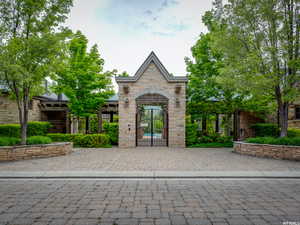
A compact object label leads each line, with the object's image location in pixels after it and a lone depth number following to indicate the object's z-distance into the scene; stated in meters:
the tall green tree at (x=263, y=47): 9.02
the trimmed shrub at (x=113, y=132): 13.73
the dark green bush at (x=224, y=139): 14.10
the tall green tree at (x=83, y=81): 14.05
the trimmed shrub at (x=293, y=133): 13.24
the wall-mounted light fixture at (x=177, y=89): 13.17
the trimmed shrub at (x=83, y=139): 13.02
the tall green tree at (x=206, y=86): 13.96
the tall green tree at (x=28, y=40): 8.38
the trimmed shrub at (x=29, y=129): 12.41
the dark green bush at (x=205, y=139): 14.06
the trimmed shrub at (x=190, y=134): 13.57
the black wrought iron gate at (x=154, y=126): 14.86
